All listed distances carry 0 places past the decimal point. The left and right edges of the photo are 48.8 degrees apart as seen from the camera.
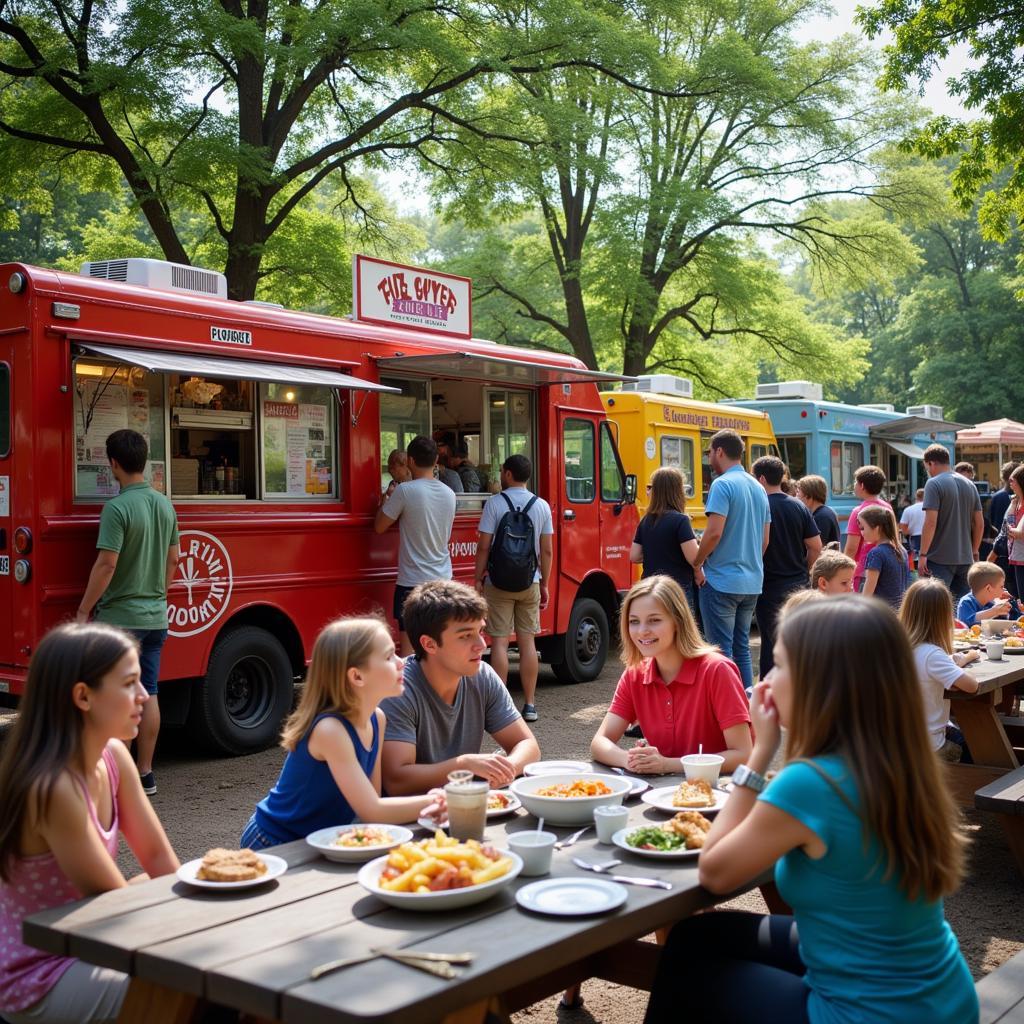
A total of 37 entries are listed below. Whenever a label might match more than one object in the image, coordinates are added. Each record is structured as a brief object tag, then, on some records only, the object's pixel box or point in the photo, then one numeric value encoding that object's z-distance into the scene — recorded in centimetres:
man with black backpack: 881
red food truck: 657
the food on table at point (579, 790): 325
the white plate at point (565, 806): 311
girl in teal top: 234
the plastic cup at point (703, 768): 338
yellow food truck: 1350
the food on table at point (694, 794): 320
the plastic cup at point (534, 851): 265
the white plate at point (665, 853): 281
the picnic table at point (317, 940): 201
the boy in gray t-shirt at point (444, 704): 380
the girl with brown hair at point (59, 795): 258
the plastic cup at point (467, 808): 286
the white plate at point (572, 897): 240
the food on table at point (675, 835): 287
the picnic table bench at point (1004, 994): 283
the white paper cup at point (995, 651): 675
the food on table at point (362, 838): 288
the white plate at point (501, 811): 309
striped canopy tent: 2520
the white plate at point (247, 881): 255
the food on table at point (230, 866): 258
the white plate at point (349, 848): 279
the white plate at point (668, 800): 314
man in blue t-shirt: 829
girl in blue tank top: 330
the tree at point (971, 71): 1238
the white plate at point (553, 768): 362
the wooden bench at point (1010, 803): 478
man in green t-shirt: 638
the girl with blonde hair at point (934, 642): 544
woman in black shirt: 831
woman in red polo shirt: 398
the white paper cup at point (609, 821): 293
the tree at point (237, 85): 1200
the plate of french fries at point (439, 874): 239
